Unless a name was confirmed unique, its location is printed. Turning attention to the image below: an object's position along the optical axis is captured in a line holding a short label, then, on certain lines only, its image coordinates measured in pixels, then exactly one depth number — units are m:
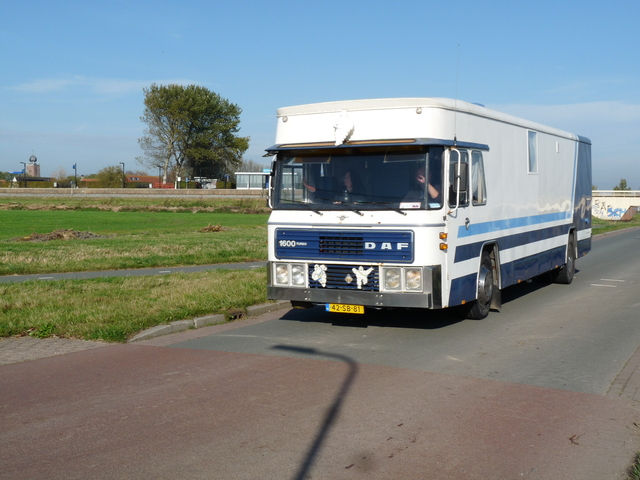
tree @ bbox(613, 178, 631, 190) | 106.57
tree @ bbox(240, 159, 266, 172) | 134.75
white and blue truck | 9.29
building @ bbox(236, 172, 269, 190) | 110.25
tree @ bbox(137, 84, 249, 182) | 97.56
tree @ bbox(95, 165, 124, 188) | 105.69
